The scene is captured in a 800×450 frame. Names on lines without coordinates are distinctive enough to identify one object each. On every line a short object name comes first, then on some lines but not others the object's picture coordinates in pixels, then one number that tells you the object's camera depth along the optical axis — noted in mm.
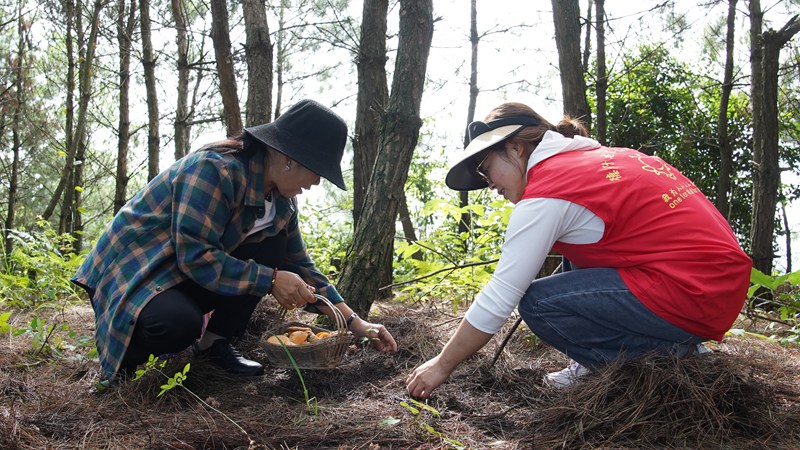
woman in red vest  1832
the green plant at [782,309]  3008
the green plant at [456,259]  3866
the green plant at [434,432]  1715
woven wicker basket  2320
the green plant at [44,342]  2709
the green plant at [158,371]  1918
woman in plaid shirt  2221
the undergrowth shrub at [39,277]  4277
